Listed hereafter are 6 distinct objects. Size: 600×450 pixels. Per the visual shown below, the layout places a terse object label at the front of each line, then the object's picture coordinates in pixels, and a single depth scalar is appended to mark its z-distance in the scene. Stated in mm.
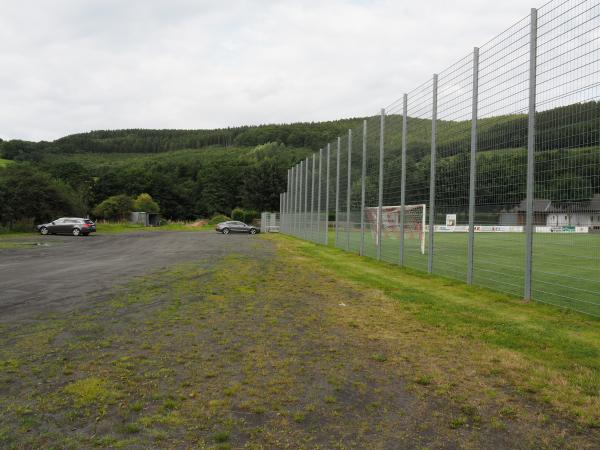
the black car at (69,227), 36000
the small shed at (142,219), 66931
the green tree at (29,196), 37719
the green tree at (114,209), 67750
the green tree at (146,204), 76675
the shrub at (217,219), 70438
